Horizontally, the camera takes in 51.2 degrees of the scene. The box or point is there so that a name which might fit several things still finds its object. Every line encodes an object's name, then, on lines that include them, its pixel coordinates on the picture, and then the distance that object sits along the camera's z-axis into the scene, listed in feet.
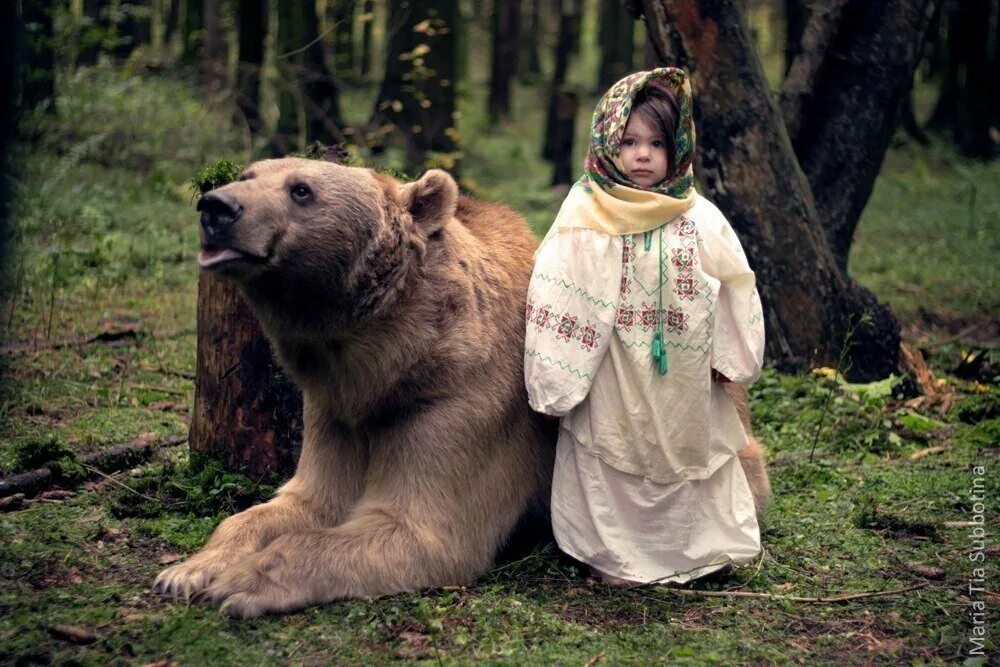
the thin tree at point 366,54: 76.79
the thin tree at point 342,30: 37.90
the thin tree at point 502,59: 72.84
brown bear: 13.34
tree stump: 16.88
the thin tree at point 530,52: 98.37
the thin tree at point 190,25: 61.16
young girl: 14.28
